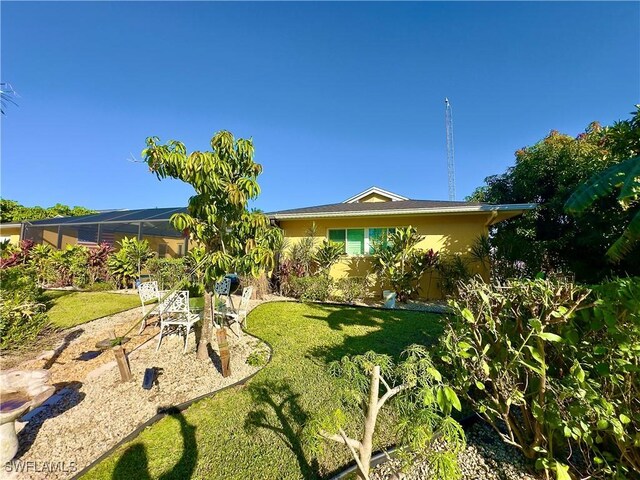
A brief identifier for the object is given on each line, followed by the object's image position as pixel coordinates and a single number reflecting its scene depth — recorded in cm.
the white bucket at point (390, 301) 987
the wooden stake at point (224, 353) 455
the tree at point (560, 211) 720
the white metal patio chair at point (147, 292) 723
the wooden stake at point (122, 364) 443
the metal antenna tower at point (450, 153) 2739
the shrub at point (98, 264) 1338
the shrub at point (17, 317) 584
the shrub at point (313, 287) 1097
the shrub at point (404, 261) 1063
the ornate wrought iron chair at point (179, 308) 592
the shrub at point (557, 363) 184
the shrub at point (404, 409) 189
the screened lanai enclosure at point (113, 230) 1421
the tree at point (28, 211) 2758
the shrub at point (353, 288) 1088
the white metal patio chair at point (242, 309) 667
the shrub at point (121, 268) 1303
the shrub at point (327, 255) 1156
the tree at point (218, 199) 439
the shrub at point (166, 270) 1102
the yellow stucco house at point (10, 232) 1966
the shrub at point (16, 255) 1380
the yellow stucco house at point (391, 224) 1107
